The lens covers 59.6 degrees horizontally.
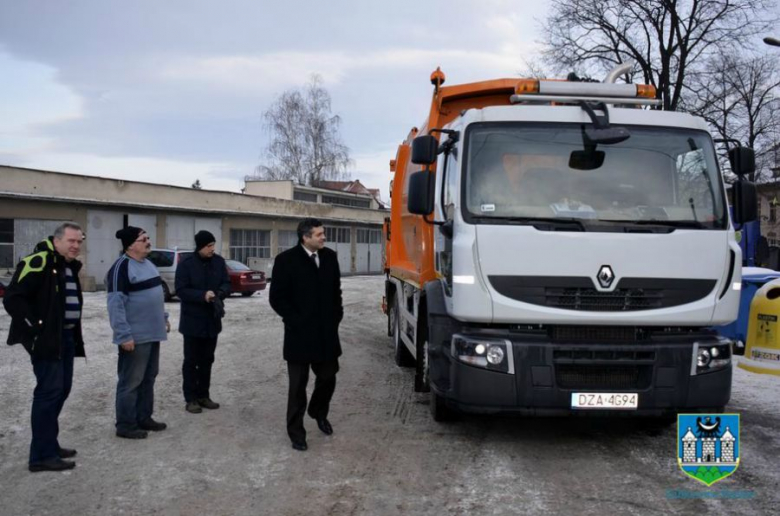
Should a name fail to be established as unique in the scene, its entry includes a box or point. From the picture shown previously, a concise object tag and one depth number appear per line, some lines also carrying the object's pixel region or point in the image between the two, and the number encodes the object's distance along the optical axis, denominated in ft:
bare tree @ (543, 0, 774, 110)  81.82
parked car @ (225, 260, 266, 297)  71.56
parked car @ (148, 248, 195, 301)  66.30
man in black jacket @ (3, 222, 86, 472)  15.83
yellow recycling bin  19.42
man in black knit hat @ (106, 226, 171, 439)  18.71
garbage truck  16.78
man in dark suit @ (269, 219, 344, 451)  18.38
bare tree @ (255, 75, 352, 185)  180.86
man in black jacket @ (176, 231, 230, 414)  21.71
